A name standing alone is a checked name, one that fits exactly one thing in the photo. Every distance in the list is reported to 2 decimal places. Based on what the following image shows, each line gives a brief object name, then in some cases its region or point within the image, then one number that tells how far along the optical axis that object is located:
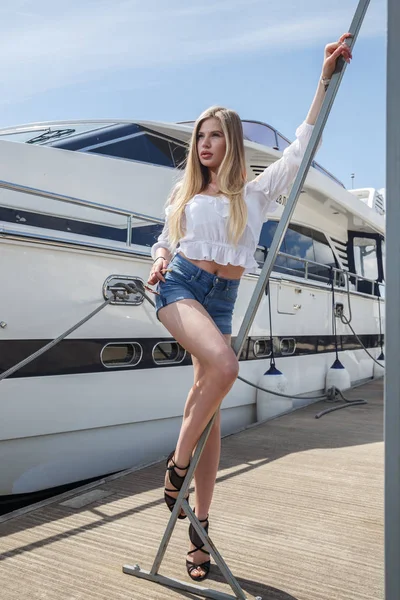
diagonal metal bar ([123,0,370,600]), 1.89
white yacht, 3.75
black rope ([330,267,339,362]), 7.74
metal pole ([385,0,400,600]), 1.10
